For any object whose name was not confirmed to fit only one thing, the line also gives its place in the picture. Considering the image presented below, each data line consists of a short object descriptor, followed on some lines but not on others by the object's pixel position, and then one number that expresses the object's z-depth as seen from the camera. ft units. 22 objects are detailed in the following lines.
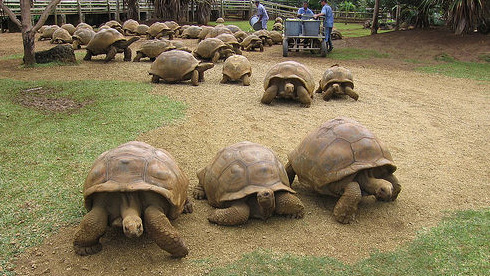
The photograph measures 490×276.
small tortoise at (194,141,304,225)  10.96
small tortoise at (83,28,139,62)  36.19
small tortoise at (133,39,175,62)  36.65
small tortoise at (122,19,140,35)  63.82
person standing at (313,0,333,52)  44.39
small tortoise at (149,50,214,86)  27.81
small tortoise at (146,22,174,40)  55.93
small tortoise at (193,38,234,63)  36.60
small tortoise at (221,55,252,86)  28.25
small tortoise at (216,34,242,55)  40.93
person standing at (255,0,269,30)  61.21
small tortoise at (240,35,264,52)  47.43
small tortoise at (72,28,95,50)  44.86
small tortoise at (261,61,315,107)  22.89
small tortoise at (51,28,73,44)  51.75
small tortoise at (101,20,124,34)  62.54
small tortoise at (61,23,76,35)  58.22
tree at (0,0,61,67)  31.35
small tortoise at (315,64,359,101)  24.54
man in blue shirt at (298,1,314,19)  46.48
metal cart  41.93
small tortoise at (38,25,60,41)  56.80
